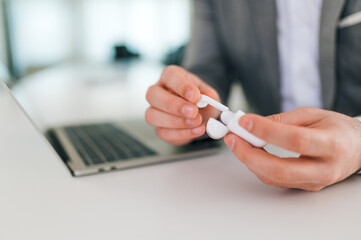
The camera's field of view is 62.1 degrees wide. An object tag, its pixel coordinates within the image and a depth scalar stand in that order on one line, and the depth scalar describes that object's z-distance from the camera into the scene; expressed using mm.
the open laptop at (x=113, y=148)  392
